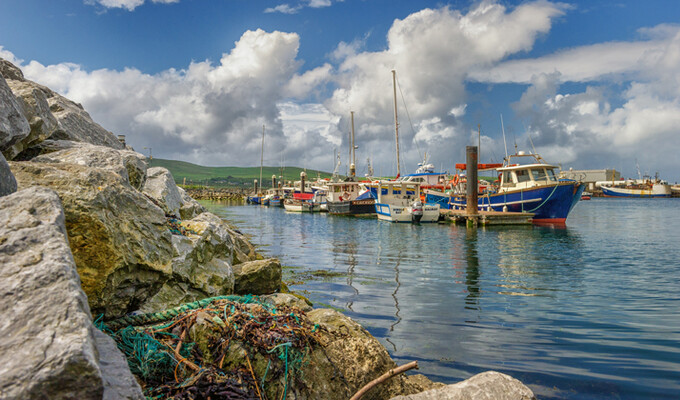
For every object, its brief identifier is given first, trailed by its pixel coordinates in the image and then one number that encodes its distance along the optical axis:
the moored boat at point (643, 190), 105.19
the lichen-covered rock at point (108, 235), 3.87
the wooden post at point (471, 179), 35.06
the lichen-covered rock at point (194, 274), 5.91
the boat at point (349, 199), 50.12
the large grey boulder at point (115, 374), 2.34
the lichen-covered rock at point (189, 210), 10.32
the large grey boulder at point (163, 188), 8.92
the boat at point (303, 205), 59.88
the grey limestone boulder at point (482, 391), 3.82
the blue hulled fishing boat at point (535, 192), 35.69
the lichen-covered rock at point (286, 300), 6.02
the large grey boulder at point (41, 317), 1.92
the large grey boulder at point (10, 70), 7.59
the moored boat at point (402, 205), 38.97
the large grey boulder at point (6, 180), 3.13
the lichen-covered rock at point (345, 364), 4.02
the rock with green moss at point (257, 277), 8.13
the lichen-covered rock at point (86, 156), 5.52
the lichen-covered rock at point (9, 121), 4.23
